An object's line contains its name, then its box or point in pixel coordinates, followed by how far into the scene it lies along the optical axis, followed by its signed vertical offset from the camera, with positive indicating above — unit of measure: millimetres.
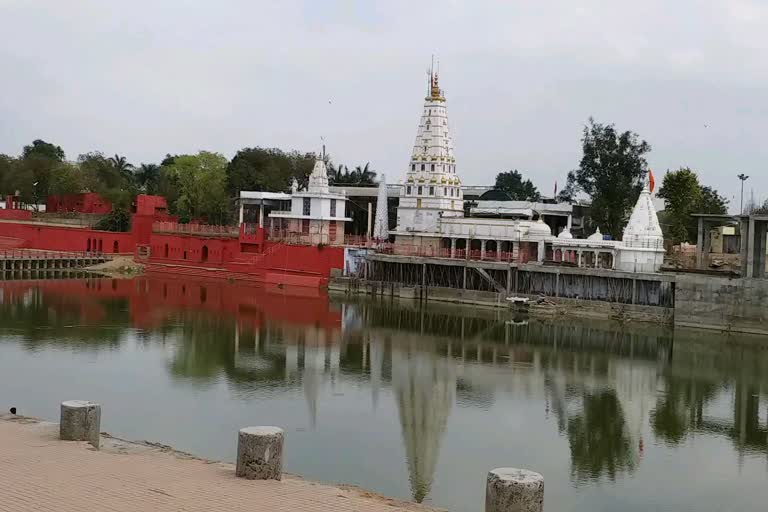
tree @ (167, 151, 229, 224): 72562 +2986
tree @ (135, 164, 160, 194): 104681 +6767
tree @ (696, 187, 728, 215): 60716 +3333
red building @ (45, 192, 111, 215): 79562 +2344
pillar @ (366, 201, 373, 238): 59812 +1602
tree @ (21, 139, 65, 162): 103200 +9206
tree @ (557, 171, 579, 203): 64250 +4063
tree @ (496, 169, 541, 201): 97819 +6803
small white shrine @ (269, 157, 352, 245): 58875 +1480
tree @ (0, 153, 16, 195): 84750 +5092
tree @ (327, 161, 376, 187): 81250 +5727
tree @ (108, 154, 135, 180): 104000 +7663
